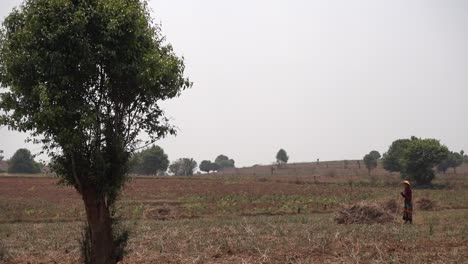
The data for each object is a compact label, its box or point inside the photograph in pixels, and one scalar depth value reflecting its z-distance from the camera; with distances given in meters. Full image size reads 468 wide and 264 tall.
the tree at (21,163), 99.81
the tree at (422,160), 64.38
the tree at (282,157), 165.11
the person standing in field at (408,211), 19.09
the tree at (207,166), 175.12
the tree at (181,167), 138.25
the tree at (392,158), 94.31
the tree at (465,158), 153.55
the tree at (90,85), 9.22
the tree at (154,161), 107.34
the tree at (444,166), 122.47
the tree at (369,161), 115.75
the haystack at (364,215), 19.22
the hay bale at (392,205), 23.70
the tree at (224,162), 189.18
